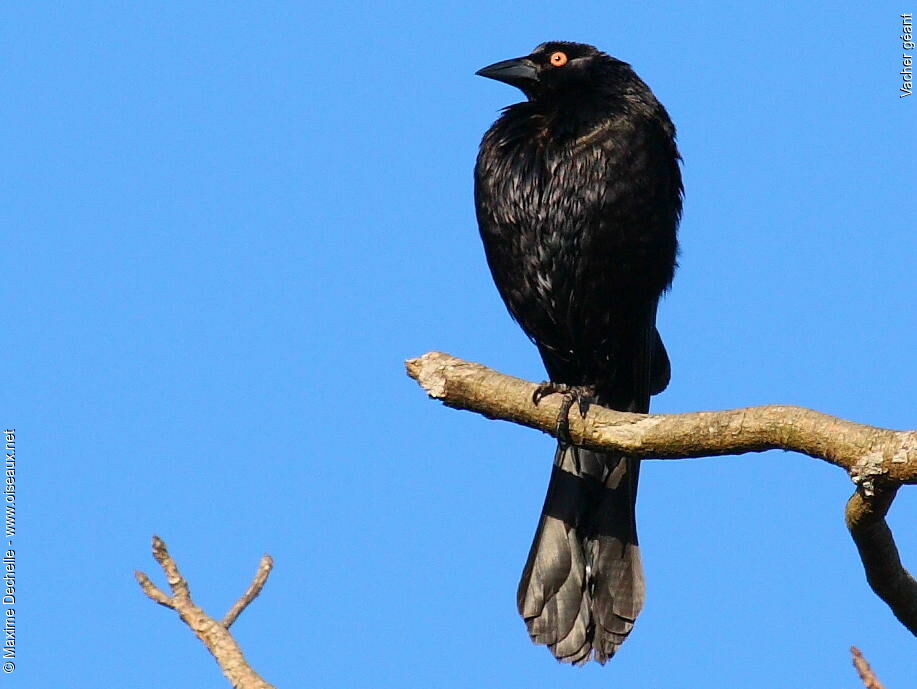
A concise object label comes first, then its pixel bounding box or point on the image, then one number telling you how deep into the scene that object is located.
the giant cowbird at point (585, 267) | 12.38
